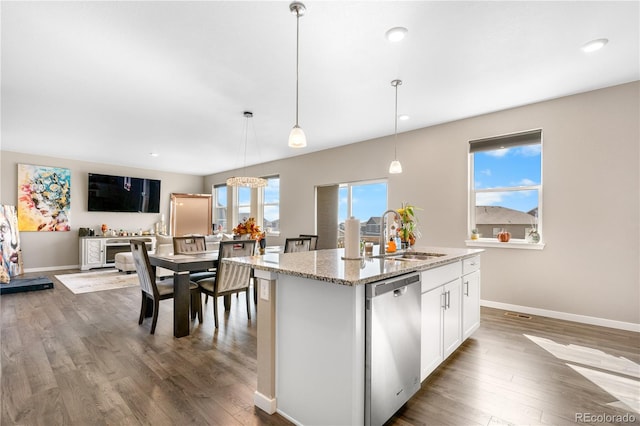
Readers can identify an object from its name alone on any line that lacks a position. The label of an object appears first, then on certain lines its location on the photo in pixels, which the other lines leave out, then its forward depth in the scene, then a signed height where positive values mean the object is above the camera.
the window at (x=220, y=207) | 8.99 +0.16
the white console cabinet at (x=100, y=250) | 7.08 -0.92
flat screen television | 7.52 +0.45
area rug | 5.23 -1.32
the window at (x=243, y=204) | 8.12 +0.23
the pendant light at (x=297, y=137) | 2.31 +0.60
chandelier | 5.01 +0.52
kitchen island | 1.55 -0.68
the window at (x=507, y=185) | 3.96 +0.41
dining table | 3.10 -0.71
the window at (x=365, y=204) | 5.54 +0.19
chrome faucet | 2.66 -0.22
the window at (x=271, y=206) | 7.30 +0.15
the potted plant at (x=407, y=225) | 3.13 -0.12
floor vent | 3.74 -1.25
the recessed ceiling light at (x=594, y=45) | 2.51 +1.43
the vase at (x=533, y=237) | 3.84 -0.28
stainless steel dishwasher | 1.58 -0.74
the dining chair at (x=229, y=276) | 3.36 -0.72
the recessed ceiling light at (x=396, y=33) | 2.35 +1.40
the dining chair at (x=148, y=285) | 3.13 -0.80
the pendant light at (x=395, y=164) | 3.23 +0.56
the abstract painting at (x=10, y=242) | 5.62 -0.61
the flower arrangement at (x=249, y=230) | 3.86 -0.22
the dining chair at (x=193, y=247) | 3.92 -0.49
